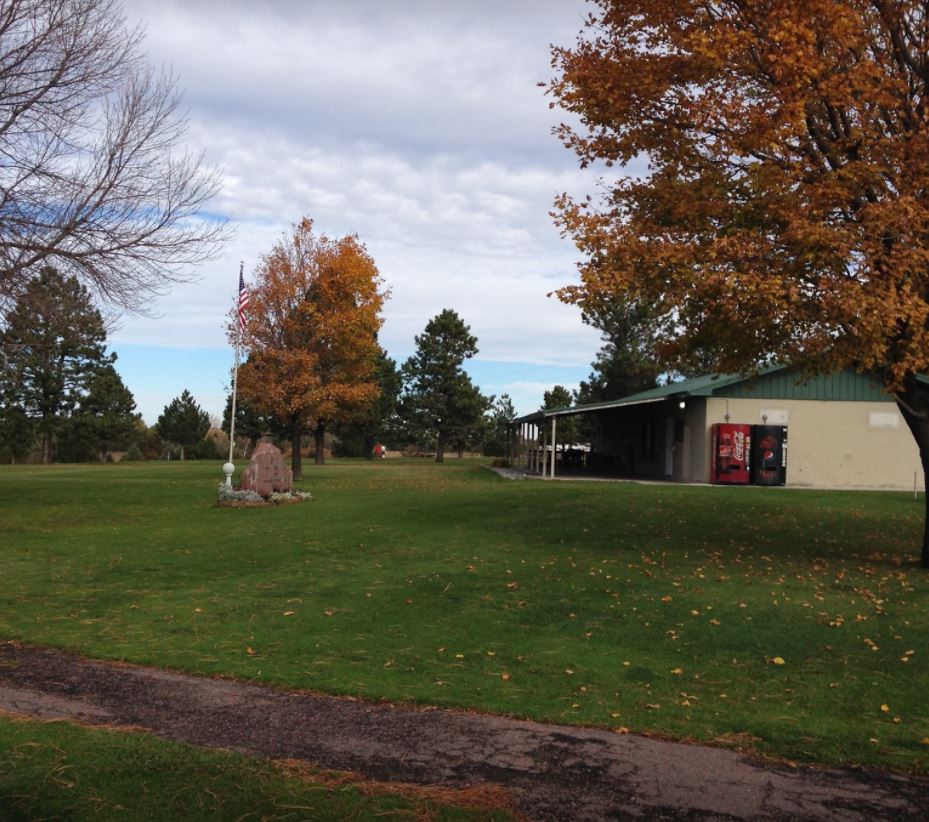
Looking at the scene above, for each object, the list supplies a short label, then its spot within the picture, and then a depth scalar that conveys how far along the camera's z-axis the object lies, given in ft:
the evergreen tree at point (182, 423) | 185.37
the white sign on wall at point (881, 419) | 95.55
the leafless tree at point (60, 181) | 45.73
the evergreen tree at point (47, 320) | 48.75
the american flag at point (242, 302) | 74.02
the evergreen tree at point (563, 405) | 190.61
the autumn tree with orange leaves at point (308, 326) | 98.78
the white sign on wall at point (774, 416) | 94.84
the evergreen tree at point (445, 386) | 182.09
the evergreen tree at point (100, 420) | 161.17
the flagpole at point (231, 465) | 67.82
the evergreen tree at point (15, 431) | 154.51
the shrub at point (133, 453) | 180.14
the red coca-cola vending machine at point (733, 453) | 92.17
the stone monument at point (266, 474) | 69.00
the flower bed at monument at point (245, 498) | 67.00
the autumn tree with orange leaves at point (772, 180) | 31.58
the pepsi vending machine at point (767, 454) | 92.43
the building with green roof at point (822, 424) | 94.12
